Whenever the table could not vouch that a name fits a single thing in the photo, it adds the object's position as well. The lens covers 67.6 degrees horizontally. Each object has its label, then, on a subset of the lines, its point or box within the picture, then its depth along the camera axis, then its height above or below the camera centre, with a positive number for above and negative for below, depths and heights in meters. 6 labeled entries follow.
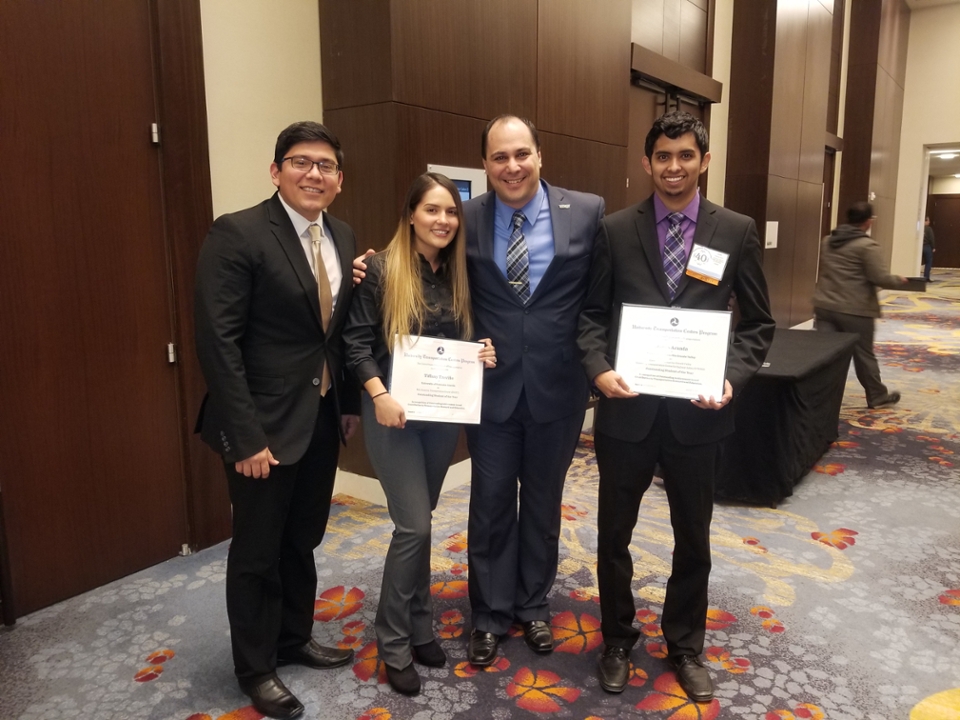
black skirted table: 3.69 -0.89
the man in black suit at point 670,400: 2.02 -0.35
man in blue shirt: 2.22 -0.30
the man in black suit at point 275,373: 1.89 -0.29
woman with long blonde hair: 2.11 -0.26
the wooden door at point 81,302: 2.58 -0.13
